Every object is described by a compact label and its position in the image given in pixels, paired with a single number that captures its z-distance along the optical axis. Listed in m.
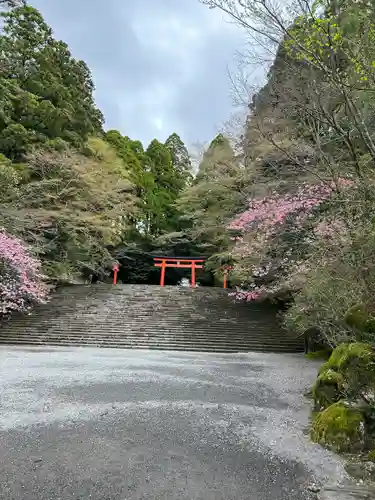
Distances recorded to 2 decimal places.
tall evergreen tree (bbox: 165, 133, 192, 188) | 27.64
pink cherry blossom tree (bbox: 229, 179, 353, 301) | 7.91
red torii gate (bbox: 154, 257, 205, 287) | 19.77
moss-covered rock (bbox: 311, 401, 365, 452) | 3.29
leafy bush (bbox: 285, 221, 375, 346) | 4.07
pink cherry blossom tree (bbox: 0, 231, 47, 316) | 10.77
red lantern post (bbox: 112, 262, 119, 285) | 18.18
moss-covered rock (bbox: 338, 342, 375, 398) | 3.63
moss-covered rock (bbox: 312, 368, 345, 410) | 4.09
